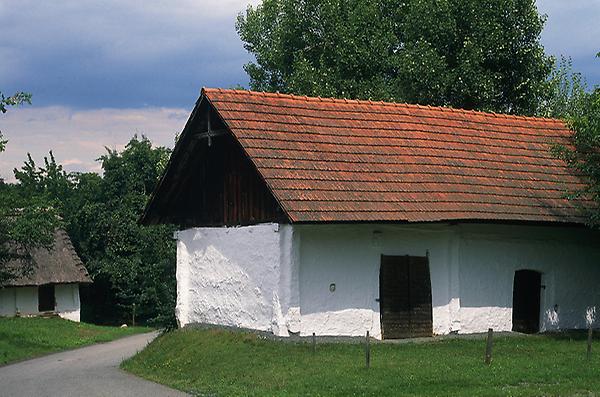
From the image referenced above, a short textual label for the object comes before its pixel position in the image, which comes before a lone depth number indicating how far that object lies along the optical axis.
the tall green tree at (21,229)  34.91
